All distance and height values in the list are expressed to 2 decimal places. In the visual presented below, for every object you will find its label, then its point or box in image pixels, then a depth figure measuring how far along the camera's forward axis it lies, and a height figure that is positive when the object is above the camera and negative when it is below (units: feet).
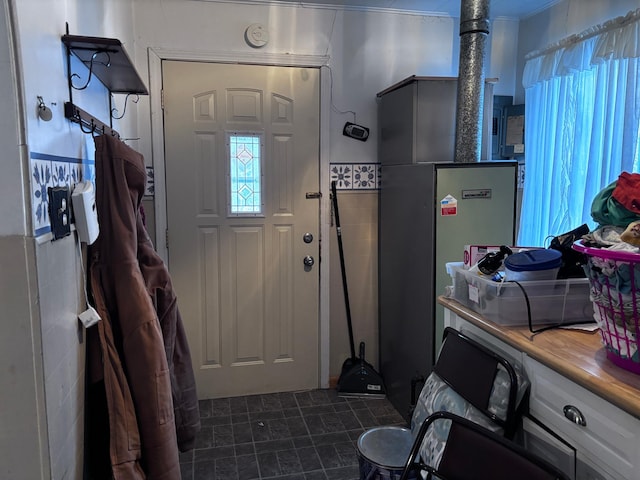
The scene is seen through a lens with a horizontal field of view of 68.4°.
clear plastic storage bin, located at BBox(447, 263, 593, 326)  4.89 -1.24
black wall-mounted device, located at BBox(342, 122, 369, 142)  10.18 +1.07
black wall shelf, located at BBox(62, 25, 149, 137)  4.51 +1.31
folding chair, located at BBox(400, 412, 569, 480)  3.54 -2.25
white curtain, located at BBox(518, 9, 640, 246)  7.48 +1.05
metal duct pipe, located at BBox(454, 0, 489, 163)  8.41 +1.75
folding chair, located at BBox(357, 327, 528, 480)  4.38 -2.16
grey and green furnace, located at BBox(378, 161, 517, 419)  8.04 -0.80
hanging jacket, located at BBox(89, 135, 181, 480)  4.64 -1.64
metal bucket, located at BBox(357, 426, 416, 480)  5.48 -3.31
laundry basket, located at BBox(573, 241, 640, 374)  3.37 -0.87
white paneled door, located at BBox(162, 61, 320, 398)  9.50 -0.79
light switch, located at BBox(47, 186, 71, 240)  3.86 -0.27
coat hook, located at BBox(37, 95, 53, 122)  3.67 +0.53
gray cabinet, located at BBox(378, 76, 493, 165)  8.59 +1.15
